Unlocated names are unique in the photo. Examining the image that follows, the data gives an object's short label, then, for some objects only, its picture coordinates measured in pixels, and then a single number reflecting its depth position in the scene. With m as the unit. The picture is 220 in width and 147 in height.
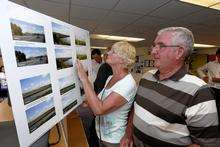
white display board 0.45
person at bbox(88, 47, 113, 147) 1.39
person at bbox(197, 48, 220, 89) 2.10
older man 0.63
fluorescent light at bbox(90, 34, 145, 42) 3.68
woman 0.82
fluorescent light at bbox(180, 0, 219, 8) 1.65
